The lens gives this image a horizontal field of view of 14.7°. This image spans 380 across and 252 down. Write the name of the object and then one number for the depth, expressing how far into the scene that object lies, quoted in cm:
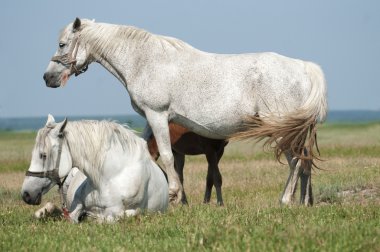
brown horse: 2177
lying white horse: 1474
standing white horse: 1794
